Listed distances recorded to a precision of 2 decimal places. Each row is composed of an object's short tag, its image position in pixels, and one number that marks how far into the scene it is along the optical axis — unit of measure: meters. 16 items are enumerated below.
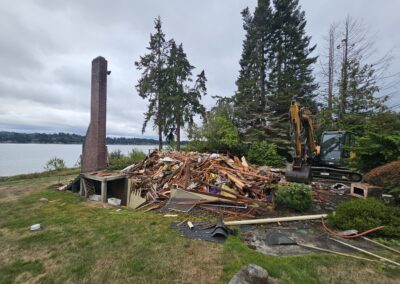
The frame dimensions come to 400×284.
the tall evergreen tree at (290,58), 19.47
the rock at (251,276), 2.55
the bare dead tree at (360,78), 15.02
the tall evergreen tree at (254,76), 18.98
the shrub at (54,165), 15.95
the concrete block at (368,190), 5.86
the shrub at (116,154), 16.17
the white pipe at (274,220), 4.75
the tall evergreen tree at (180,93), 20.95
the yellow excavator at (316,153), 7.34
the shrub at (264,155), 14.07
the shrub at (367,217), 4.02
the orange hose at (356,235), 3.94
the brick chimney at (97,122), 9.08
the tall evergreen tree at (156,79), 20.83
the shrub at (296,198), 5.43
